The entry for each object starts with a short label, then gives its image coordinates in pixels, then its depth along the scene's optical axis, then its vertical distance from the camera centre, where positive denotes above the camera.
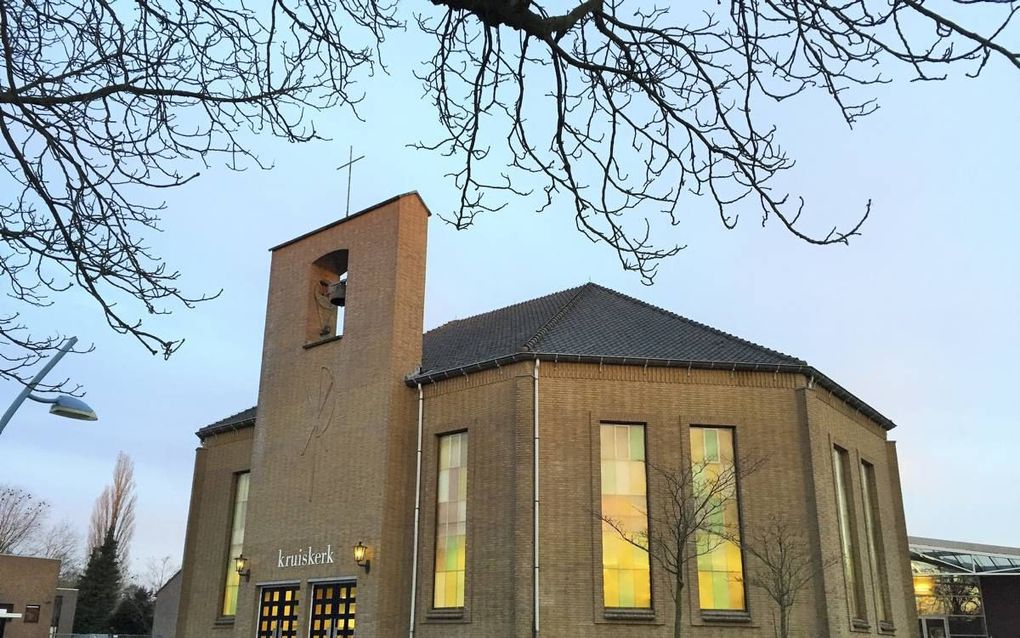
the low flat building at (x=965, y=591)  36.41 +1.33
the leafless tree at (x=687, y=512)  19.11 +2.33
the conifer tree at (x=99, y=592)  53.31 +1.40
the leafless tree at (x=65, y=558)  73.44 +4.66
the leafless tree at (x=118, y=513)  67.00 +7.54
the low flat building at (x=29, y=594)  41.72 +0.97
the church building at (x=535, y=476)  19.30 +3.31
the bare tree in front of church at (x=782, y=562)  18.52 +1.24
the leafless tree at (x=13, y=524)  63.31 +6.38
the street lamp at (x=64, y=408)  10.76 +2.47
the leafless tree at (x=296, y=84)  5.47 +3.50
